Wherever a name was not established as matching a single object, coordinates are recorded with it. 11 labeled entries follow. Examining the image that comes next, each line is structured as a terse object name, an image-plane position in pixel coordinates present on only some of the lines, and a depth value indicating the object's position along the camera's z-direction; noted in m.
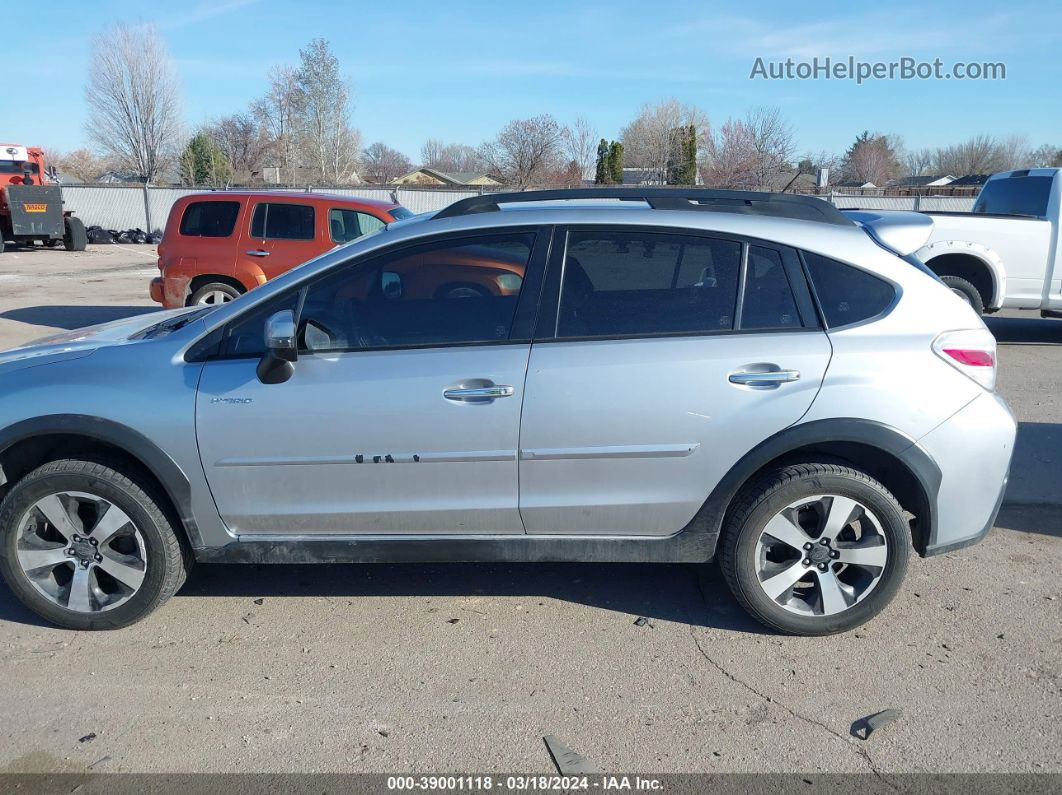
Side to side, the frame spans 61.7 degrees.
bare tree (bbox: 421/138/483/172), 87.12
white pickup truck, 10.14
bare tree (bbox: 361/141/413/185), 75.19
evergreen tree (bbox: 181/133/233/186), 47.78
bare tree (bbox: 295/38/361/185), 54.19
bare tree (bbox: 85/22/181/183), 52.19
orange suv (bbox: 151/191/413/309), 10.43
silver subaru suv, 3.63
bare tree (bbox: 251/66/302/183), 54.91
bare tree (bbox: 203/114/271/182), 57.72
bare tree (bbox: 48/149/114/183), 66.75
